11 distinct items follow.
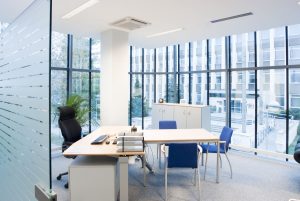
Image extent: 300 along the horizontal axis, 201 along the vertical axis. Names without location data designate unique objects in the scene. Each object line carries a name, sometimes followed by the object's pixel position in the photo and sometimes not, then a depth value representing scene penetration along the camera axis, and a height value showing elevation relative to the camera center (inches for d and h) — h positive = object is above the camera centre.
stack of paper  119.3 -22.6
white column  209.0 +19.8
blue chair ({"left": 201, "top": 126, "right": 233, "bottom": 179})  161.8 -30.7
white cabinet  237.3 -15.9
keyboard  134.4 -23.9
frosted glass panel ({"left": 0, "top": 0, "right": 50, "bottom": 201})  34.5 -0.7
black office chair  156.4 -19.0
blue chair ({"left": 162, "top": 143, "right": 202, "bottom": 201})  131.6 -31.4
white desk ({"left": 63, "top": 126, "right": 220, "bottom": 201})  118.0 -24.3
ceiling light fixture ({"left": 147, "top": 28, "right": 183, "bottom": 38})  201.8 +60.7
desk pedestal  113.2 -40.1
